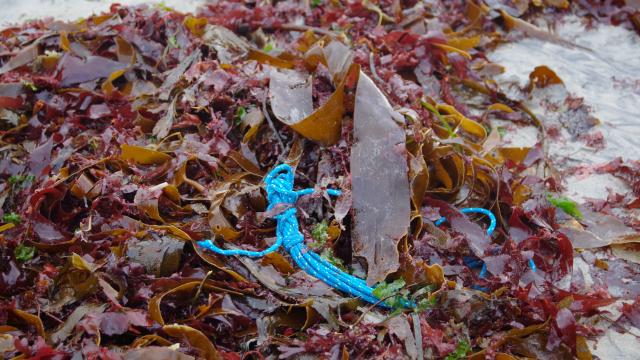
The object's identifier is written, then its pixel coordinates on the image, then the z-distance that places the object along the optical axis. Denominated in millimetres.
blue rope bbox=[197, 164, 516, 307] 1516
